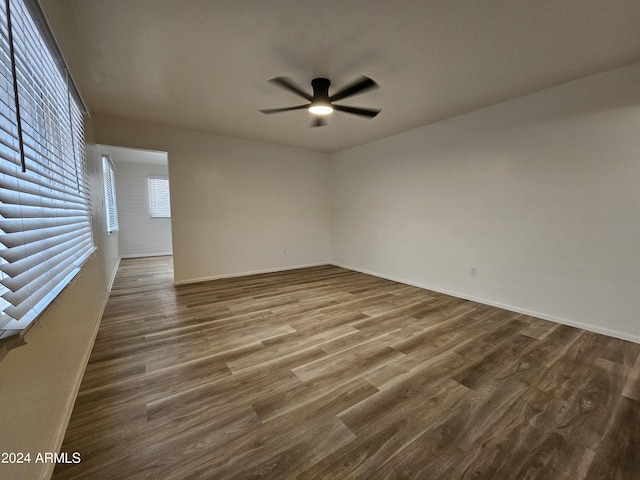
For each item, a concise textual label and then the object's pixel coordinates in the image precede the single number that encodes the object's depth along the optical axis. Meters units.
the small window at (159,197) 6.91
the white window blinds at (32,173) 0.90
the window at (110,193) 4.48
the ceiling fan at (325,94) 2.19
